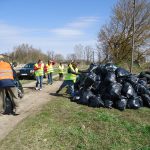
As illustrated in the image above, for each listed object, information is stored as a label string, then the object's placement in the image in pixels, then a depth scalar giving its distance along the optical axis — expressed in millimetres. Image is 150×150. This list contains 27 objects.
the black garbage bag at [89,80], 6539
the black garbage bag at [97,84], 6490
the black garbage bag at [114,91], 6094
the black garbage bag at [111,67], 6722
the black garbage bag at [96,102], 6015
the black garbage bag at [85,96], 6208
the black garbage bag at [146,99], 6428
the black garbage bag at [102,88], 6319
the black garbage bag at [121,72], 6653
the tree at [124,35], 21073
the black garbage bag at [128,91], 6212
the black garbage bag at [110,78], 6364
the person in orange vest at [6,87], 4842
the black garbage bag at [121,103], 5955
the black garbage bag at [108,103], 6006
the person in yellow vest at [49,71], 10300
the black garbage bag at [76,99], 6474
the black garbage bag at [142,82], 6936
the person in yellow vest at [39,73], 8593
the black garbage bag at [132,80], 6618
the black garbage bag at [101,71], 6710
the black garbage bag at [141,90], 6592
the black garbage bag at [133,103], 6083
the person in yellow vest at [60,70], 12118
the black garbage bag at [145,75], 7734
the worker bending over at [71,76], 6887
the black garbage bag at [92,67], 6977
